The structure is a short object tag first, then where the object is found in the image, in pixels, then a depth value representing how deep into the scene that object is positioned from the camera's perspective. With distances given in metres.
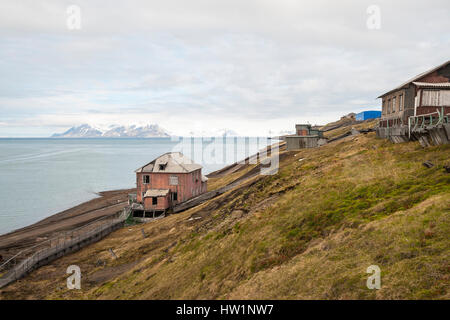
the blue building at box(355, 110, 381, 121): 95.75
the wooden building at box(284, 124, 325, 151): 55.25
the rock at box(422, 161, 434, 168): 18.66
